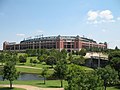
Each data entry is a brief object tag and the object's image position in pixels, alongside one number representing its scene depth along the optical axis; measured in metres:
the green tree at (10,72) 21.05
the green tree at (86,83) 12.18
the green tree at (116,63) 25.81
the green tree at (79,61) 46.48
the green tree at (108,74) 20.61
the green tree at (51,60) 44.52
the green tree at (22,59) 49.70
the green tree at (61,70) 23.27
